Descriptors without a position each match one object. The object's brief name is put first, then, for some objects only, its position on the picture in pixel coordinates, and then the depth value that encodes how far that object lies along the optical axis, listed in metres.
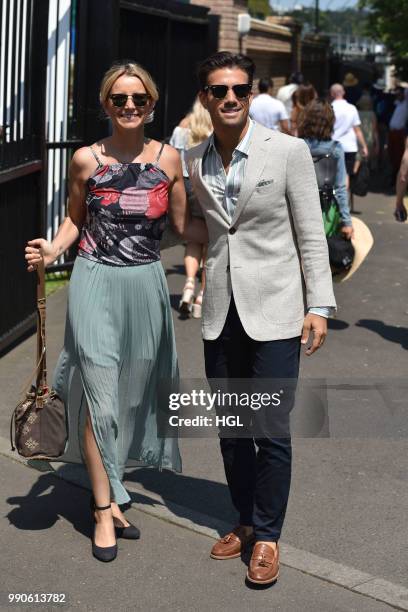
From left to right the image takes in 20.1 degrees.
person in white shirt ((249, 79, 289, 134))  14.06
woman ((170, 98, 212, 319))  9.20
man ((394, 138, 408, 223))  8.53
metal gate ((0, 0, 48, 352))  7.65
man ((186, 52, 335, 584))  4.37
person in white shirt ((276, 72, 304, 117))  16.67
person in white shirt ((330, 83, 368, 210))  13.16
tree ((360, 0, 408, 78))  19.33
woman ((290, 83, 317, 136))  12.20
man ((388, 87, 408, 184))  19.48
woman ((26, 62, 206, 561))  4.62
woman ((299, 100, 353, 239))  8.89
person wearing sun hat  21.41
